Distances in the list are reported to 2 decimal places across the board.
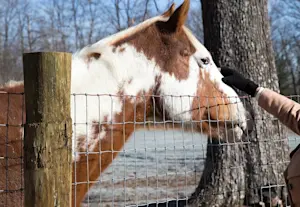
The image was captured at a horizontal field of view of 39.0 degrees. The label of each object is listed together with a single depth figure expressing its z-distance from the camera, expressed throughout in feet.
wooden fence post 5.73
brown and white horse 8.91
